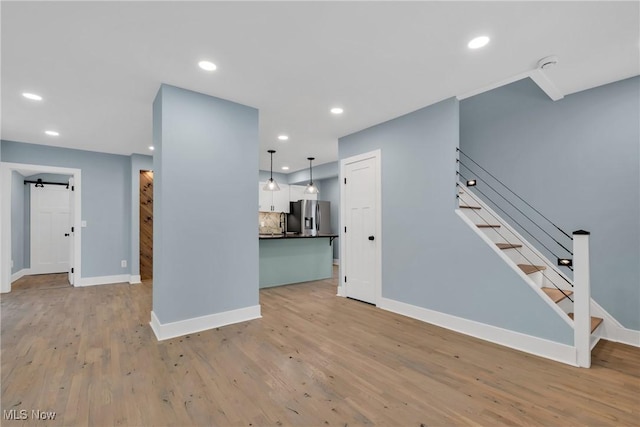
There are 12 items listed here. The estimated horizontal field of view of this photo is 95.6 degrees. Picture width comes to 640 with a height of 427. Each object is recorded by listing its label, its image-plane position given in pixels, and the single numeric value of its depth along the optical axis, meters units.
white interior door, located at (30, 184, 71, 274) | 6.71
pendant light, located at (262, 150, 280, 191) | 6.05
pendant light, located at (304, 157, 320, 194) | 6.75
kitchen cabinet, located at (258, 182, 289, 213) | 7.58
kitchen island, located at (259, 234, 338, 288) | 5.29
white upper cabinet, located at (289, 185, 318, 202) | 8.13
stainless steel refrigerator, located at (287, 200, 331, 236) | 7.59
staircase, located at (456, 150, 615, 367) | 2.38
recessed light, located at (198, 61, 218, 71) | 2.61
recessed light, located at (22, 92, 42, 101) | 3.22
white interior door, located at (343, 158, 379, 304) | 4.25
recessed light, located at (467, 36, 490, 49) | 2.25
